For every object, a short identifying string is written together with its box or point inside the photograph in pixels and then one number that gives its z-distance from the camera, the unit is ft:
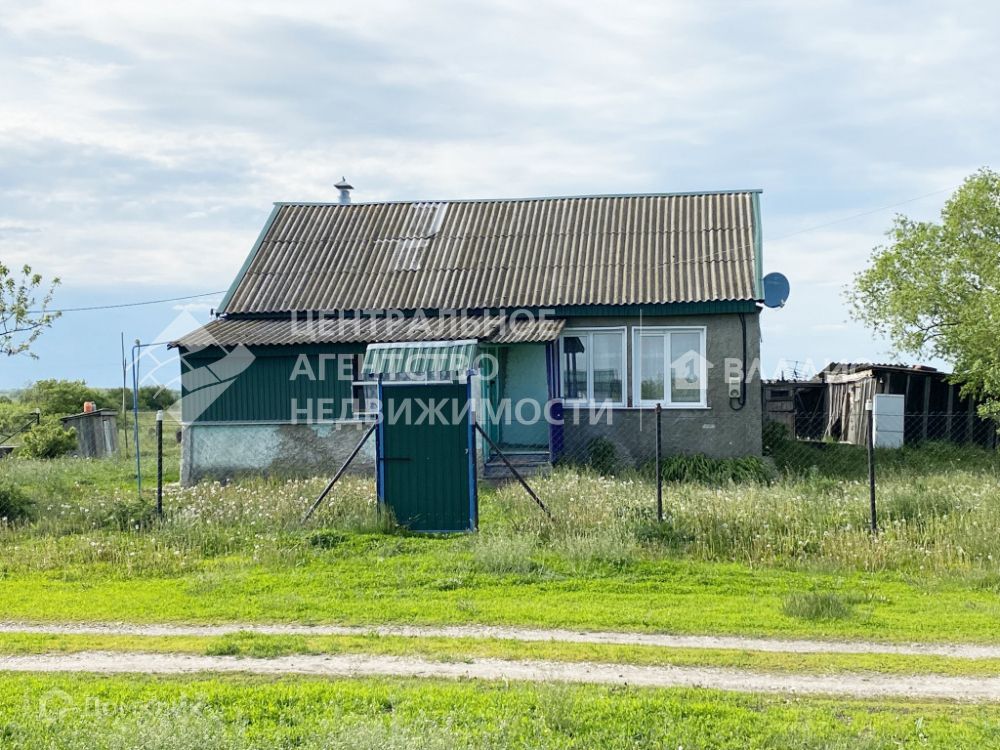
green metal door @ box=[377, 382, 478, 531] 45.39
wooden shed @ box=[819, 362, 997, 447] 82.17
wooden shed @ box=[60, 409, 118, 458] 92.32
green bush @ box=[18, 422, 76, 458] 84.48
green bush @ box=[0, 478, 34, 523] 48.88
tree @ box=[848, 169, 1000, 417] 79.66
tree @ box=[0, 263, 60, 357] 57.11
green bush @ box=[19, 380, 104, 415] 114.93
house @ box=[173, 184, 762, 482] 65.26
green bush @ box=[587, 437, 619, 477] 63.87
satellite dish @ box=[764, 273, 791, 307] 65.46
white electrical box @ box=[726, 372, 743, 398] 64.90
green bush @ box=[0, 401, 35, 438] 96.37
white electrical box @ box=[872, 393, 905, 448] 78.28
